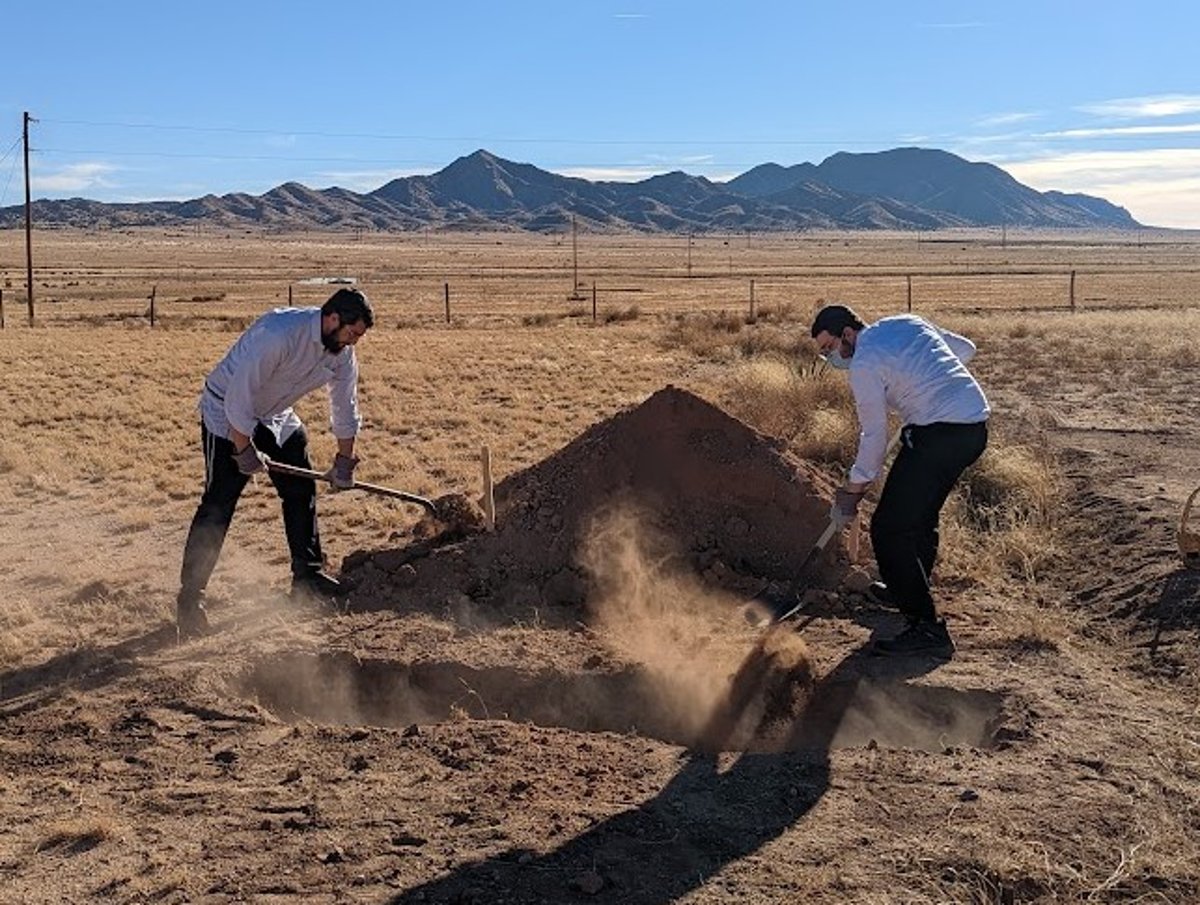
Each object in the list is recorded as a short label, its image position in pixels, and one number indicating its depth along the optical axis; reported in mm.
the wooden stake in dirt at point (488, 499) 7094
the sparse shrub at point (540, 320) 32031
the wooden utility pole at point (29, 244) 33009
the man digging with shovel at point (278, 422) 5793
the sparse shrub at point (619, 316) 32562
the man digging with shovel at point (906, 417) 5227
